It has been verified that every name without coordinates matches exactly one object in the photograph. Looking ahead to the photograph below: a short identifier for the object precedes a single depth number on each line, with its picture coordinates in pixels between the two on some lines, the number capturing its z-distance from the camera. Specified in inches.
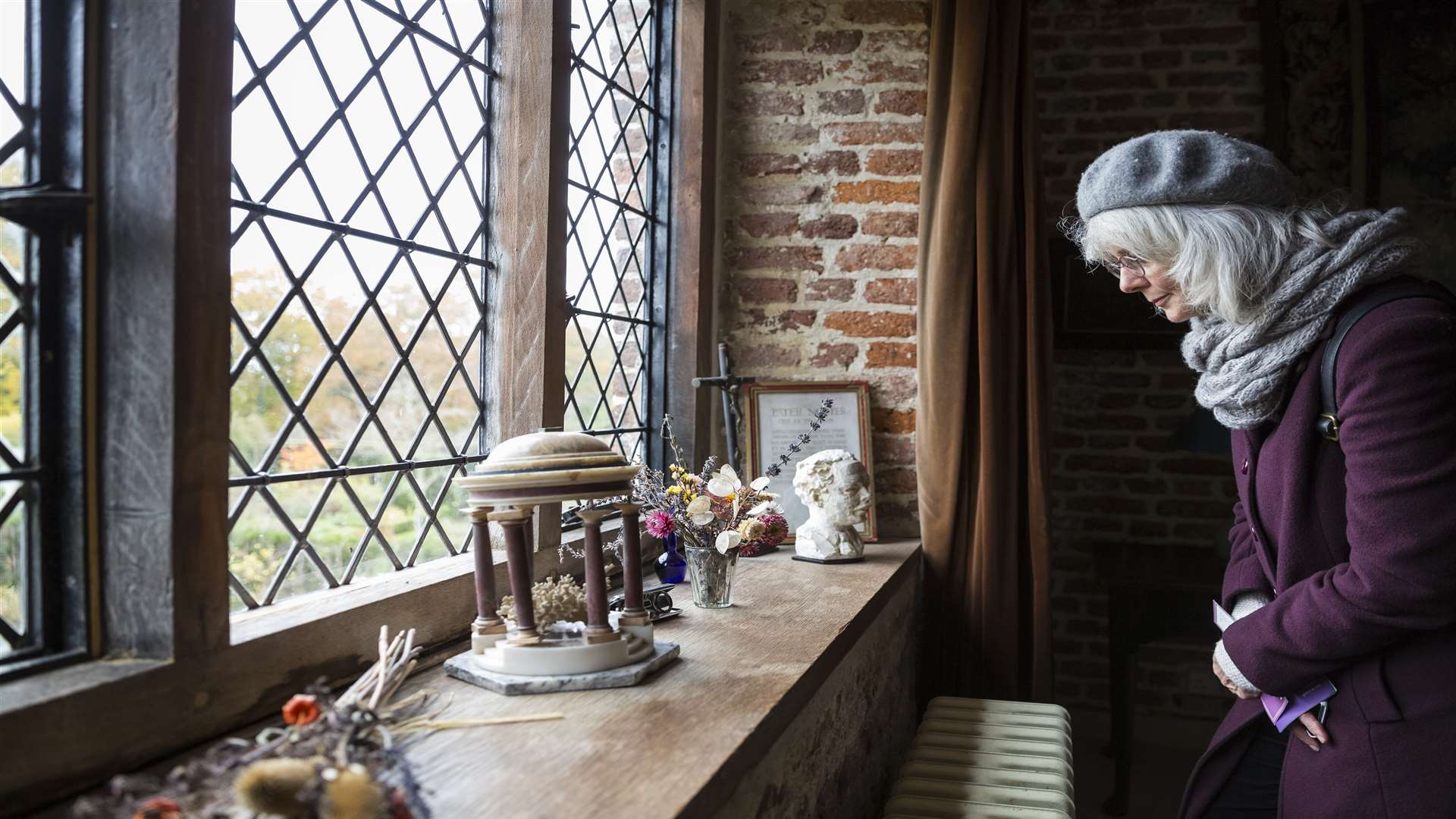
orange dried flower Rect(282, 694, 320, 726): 38.7
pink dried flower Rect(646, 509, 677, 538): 78.7
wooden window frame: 43.3
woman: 53.6
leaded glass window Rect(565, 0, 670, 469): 94.4
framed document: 114.3
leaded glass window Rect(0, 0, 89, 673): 42.3
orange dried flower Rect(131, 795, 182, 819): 31.2
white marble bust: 101.3
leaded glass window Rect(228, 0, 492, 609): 55.7
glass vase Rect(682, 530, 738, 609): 79.7
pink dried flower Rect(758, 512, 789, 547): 83.8
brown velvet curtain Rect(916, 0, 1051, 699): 110.9
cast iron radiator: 75.1
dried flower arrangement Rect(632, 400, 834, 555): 77.7
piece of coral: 59.6
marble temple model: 55.1
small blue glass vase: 89.7
